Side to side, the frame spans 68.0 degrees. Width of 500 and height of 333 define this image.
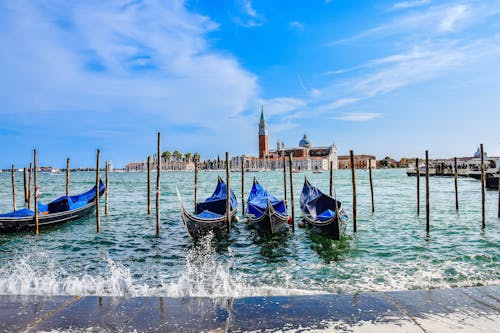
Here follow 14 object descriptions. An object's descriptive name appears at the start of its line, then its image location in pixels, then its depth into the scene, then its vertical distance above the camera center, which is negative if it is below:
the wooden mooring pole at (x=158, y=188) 10.57 -0.52
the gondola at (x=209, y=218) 9.62 -1.34
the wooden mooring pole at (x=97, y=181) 11.01 -0.32
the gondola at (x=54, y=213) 10.74 -1.34
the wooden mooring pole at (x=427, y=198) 10.41 -0.93
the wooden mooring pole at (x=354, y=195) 10.16 -0.76
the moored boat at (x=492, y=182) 26.19 -1.20
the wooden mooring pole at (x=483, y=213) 10.87 -1.42
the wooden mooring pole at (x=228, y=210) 10.30 -1.16
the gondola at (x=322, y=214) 9.20 -1.30
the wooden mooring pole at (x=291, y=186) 10.59 -0.54
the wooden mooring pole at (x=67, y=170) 14.52 +0.07
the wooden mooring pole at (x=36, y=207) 10.52 -1.03
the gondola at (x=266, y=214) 10.23 -1.33
